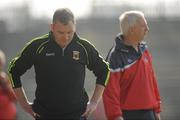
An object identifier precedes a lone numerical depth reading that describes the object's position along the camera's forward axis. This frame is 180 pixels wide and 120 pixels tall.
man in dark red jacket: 17.68
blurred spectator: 24.60
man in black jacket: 15.90
